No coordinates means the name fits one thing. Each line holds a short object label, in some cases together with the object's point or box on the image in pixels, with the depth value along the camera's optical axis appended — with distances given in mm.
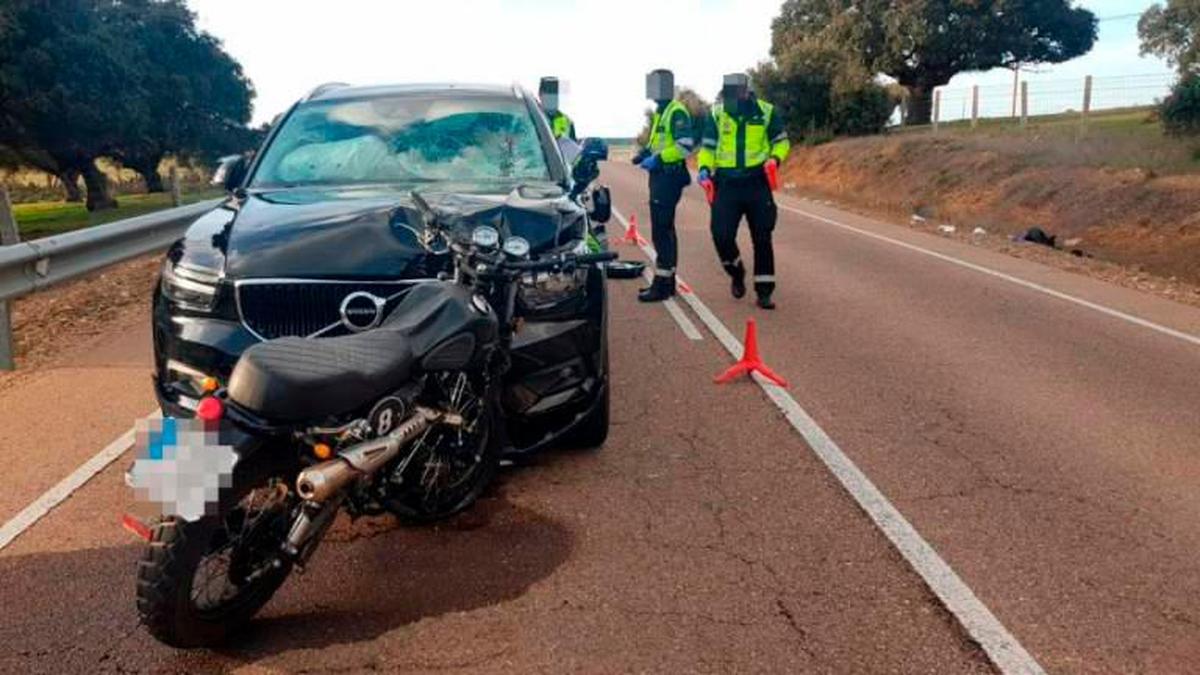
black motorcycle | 3092
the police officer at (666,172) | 10117
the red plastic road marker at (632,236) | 16219
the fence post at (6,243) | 7219
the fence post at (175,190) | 17391
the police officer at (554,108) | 15031
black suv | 4098
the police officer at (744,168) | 9305
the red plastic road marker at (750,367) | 6955
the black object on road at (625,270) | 4078
